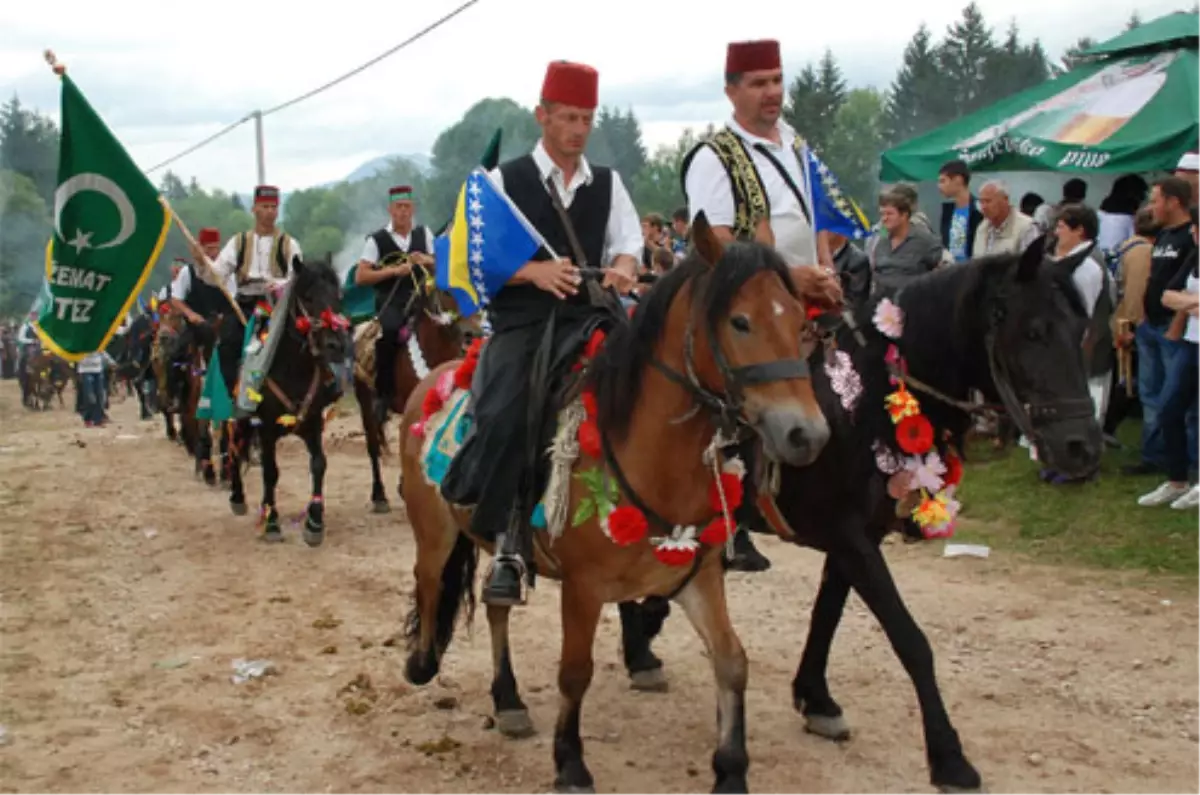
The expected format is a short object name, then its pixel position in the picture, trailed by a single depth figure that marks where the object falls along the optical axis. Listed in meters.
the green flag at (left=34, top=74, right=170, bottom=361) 9.34
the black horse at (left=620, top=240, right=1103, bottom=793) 4.73
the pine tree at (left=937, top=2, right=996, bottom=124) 73.81
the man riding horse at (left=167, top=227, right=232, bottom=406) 12.94
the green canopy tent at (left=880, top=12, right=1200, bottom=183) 11.57
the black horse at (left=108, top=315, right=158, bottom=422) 22.66
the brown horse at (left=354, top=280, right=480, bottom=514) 11.12
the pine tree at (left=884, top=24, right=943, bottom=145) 74.88
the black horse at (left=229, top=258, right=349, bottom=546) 10.74
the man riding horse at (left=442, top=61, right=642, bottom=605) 5.05
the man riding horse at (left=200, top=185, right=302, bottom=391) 11.70
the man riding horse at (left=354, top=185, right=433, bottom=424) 11.59
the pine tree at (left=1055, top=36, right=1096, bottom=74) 68.38
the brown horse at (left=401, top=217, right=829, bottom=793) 4.12
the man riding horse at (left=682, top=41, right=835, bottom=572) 5.39
